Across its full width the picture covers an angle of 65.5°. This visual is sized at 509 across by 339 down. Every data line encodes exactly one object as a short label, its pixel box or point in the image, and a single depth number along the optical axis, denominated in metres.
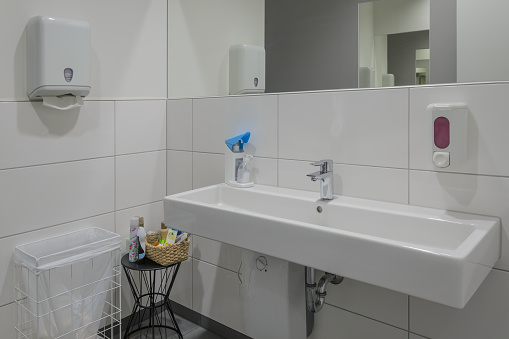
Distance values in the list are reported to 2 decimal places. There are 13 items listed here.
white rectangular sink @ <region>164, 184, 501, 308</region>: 0.90
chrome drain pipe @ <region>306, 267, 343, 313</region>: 1.38
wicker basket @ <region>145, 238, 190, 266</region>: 1.75
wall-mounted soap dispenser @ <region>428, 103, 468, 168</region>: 1.16
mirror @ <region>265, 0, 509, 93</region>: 1.28
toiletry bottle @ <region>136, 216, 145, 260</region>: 1.79
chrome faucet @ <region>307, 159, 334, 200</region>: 1.39
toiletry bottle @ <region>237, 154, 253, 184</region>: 1.69
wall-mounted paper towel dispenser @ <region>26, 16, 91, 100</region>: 1.50
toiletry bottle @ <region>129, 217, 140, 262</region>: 1.79
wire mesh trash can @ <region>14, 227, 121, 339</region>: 1.51
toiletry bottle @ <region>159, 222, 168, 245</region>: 1.91
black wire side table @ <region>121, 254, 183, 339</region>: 1.78
